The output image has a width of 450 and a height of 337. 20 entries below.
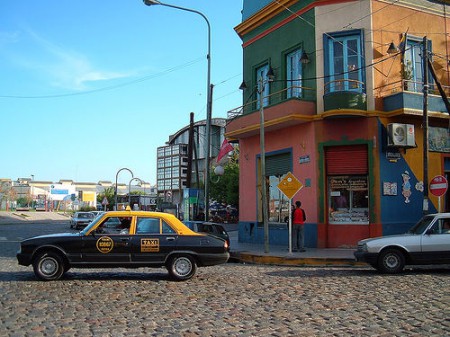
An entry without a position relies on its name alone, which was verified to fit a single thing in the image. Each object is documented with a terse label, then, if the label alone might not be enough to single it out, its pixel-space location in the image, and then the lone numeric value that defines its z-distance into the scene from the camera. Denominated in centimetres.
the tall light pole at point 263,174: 1652
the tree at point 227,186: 4600
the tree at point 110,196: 8902
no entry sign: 1545
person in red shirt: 1652
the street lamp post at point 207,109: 2242
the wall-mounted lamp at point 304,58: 1839
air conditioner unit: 1700
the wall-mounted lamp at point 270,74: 2048
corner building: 1733
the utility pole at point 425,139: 1596
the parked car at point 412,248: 1180
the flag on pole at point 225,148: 2583
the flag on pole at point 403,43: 1740
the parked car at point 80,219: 3903
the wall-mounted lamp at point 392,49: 1744
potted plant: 1802
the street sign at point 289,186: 1603
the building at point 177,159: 6612
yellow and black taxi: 1047
